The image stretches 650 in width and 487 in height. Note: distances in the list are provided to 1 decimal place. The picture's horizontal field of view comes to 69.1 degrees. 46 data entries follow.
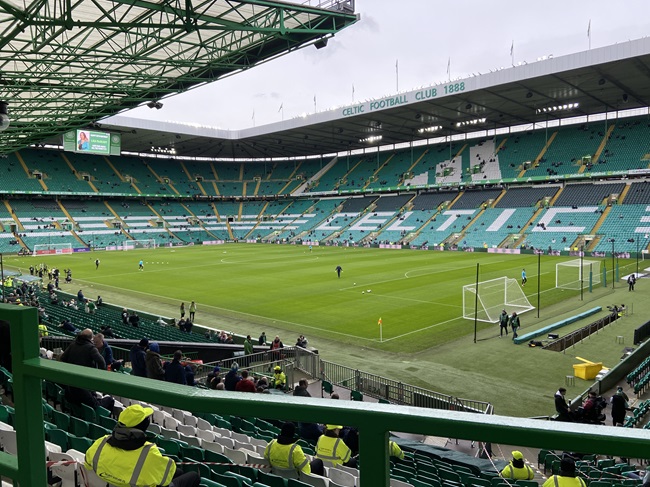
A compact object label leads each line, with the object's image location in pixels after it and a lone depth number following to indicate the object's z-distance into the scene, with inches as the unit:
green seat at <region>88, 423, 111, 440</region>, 225.9
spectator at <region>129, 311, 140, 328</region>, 872.2
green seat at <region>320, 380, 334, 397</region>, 586.6
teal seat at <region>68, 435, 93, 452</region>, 201.0
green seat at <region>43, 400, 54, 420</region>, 248.3
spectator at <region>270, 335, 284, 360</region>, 712.4
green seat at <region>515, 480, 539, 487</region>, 246.4
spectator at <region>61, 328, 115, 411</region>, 263.1
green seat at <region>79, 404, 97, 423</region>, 272.4
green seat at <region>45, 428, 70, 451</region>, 208.5
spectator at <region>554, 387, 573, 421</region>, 464.9
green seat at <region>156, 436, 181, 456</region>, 211.9
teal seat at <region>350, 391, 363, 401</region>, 508.2
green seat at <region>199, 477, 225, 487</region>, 152.5
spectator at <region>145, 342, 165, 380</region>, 360.2
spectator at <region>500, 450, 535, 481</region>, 300.0
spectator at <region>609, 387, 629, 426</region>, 471.8
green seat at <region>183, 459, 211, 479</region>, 173.8
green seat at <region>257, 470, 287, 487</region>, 169.8
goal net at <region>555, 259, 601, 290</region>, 1428.4
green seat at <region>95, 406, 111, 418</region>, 268.0
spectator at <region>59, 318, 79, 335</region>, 696.4
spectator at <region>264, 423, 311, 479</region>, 201.3
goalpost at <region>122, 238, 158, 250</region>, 2972.0
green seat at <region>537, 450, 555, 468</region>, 385.1
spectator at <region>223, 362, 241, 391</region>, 455.7
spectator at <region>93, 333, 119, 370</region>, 442.6
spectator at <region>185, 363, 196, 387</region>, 408.5
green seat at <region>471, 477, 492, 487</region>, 281.9
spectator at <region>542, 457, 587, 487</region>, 185.6
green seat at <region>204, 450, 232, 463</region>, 216.6
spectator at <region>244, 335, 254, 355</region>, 715.4
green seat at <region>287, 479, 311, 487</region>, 167.6
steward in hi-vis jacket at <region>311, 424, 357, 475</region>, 245.0
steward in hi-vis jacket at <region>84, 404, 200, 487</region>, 112.0
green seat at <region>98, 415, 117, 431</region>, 253.5
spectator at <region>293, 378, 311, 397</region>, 372.8
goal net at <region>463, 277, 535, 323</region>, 1071.6
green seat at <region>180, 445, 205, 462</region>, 215.0
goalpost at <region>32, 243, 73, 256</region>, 2605.8
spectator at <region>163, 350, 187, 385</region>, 370.0
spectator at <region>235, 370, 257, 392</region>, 414.3
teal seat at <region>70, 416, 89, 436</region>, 239.0
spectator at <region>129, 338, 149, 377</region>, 398.0
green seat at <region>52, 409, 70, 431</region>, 249.0
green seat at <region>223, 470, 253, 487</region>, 171.8
